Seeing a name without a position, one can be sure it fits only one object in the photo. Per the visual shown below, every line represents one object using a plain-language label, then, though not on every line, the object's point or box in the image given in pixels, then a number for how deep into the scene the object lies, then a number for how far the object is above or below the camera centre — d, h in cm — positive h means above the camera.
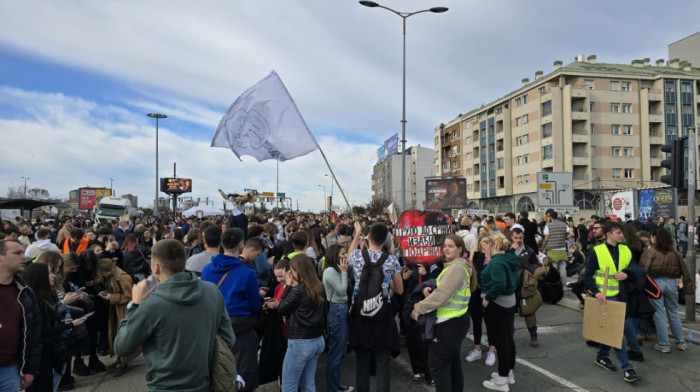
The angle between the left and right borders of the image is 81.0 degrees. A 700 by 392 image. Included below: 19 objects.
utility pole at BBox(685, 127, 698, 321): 730 -31
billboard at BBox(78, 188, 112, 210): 6401 +151
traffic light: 780 +80
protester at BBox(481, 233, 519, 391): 473 -116
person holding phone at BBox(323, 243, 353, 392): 428 -109
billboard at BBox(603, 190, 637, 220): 2286 +10
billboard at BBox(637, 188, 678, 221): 2164 +14
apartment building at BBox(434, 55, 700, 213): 4722 +983
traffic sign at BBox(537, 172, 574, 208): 1950 +81
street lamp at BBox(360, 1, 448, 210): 1530 +668
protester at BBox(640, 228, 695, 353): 600 -106
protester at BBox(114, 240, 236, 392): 234 -70
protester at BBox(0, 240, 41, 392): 297 -88
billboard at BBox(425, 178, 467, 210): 2639 +92
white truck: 3186 -13
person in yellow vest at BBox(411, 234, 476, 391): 396 -107
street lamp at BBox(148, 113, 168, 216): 3468 +769
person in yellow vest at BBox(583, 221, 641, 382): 523 -81
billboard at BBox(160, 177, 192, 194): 5494 +290
